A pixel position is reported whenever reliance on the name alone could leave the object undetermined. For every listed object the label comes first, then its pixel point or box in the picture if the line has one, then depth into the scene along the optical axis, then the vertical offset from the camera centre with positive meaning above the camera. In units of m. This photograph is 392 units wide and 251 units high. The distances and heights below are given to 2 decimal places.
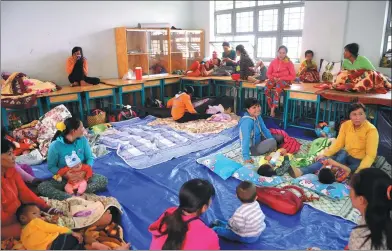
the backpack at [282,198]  2.49 -1.27
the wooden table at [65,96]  4.70 -0.70
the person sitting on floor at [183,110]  5.21 -1.03
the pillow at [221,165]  3.16 -1.25
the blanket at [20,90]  4.35 -0.57
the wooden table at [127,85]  5.57 -0.64
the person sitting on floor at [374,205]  1.39 -0.74
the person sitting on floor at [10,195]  1.98 -0.99
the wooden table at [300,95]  4.47 -0.70
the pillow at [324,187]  2.68 -1.27
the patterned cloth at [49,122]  4.04 -0.95
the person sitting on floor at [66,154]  2.63 -0.93
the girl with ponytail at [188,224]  1.54 -0.89
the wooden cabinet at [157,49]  6.28 +0.03
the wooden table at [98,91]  5.13 -0.70
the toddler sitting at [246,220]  2.06 -1.17
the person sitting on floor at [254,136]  3.38 -1.02
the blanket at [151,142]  3.71 -1.27
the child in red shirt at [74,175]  2.67 -1.10
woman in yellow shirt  2.85 -0.96
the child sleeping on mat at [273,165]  3.08 -1.21
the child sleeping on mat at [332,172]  2.84 -1.18
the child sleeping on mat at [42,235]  1.87 -1.14
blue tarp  2.19 -1.35
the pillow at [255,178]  2.94 -1.27
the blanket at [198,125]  4.73 -1.23
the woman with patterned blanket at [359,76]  4.18 -0.41
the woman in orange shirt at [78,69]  5.38 -0.31
